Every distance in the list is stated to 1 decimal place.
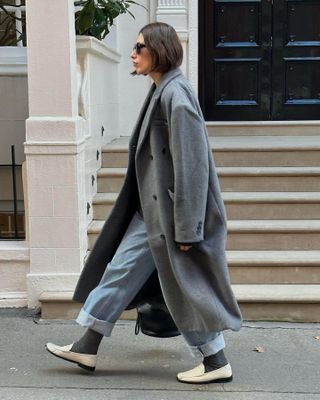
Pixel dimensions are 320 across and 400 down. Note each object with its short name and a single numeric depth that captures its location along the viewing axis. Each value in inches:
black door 294.4
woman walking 139.6
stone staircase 193.9
